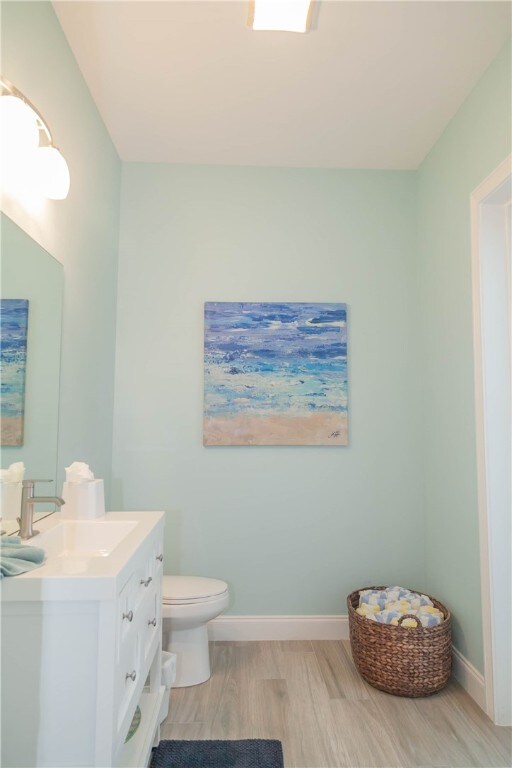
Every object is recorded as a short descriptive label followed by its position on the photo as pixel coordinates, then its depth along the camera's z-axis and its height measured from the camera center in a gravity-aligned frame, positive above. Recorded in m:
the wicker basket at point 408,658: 2.18 -1.07
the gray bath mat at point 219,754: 1.74 -1.21
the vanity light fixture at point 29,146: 1.42 +0.83
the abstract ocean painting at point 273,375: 2.83 +0.23
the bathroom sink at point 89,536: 1.70 -0.42
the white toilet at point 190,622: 2.22 -0.93
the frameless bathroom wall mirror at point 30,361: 1.51 +0.18
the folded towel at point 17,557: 1.18 -0.36
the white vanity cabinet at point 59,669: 1.15 -0.59
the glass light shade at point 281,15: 1.78 +1.47
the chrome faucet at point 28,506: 1.50 -0.28
